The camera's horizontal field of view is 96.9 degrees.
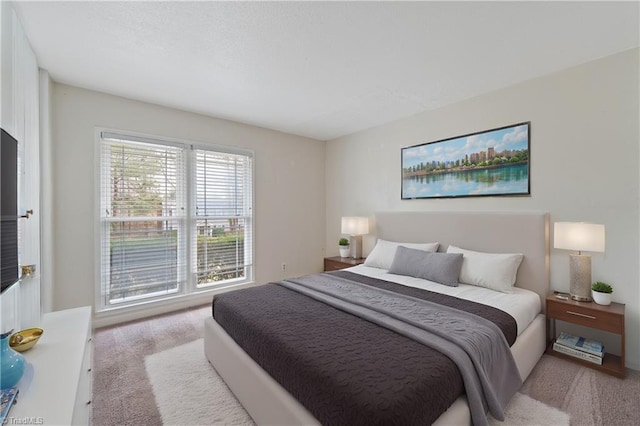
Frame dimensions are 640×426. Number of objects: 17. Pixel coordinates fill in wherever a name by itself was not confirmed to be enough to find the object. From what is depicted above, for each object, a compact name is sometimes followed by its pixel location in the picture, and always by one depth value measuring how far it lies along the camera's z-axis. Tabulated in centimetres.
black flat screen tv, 138
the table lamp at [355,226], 416
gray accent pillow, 279
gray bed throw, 148
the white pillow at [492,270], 261
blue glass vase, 123
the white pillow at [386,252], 333
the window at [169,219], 318
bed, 149
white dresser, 115
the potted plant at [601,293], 224
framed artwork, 288
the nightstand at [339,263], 401
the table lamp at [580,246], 228
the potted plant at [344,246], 434
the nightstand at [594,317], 210
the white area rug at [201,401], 173
